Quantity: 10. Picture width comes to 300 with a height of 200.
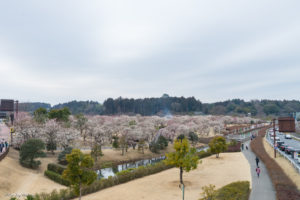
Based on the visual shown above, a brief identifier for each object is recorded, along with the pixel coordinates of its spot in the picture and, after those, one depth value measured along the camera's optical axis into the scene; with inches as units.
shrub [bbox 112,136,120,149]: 1972.7
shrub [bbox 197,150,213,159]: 1764.3
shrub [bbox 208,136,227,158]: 1759.0
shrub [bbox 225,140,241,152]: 2095.2
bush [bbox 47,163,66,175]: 1300.4
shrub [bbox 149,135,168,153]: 2117.0
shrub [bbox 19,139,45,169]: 1352.1
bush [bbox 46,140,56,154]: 1784.0
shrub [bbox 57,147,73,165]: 1573.6
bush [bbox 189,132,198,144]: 2591.0
